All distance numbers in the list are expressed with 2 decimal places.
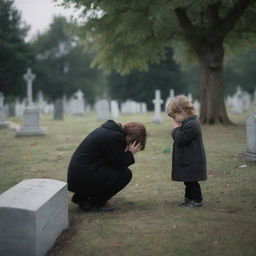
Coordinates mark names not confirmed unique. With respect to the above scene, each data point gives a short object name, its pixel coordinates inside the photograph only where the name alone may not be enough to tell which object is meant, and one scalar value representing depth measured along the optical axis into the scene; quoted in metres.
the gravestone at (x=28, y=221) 3.69
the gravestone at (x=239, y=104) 30.73
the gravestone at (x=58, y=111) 27.30
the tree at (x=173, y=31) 16.75
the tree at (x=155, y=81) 47.31
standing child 5.40
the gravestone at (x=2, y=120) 19.54
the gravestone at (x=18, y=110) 33.94
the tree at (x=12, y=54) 39.34
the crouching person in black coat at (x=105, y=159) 5.24
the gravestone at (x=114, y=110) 26.83
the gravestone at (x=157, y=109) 20.84
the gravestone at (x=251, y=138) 8.91
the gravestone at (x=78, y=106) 33.97
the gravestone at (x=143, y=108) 37.58
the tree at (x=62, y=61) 58.33
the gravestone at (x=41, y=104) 43.59
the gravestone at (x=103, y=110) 24.50
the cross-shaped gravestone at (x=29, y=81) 18.08
